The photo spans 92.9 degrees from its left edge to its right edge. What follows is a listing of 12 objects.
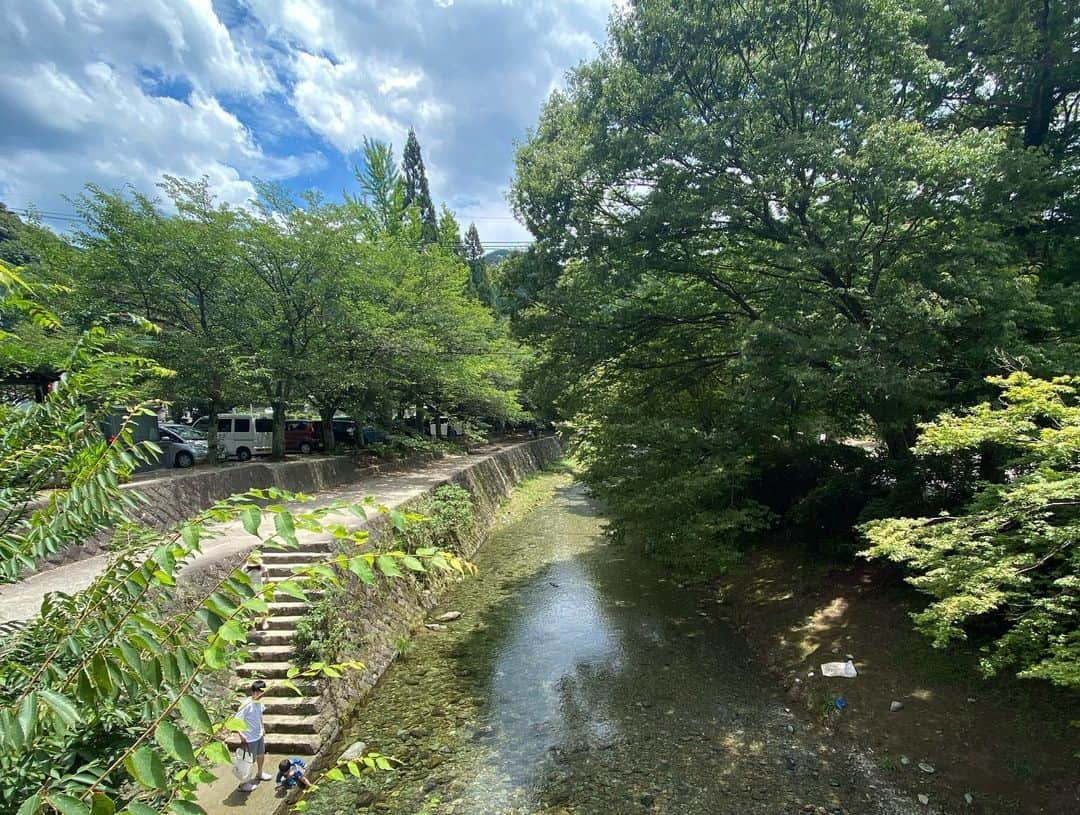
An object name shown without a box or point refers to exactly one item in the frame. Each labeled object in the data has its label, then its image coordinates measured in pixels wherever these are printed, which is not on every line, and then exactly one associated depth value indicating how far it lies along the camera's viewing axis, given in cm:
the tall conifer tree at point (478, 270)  3784
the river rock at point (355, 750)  621
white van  2181
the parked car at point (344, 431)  2379
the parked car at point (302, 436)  2281
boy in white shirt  523
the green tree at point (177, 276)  1176
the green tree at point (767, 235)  721
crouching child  557
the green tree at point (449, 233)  2562
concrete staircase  626
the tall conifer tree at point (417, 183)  3406
